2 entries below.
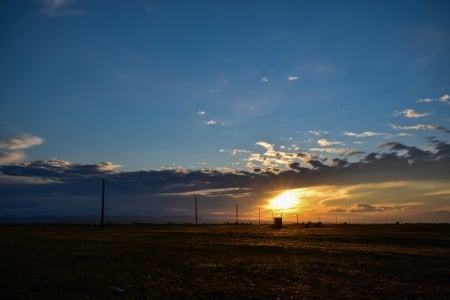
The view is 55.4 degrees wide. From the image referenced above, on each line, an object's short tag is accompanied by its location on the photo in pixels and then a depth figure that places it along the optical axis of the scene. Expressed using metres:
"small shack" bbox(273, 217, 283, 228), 125.55
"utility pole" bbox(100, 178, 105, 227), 101.28
